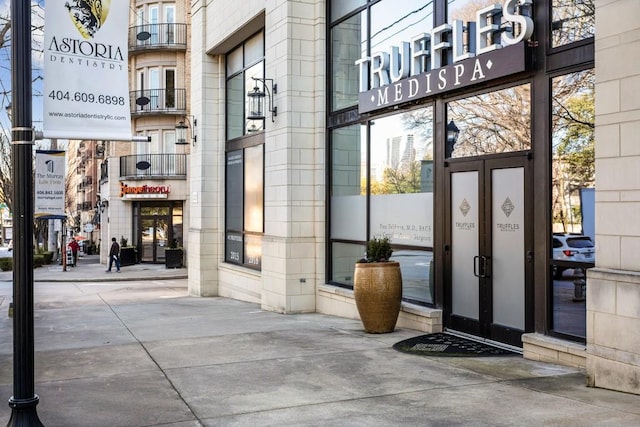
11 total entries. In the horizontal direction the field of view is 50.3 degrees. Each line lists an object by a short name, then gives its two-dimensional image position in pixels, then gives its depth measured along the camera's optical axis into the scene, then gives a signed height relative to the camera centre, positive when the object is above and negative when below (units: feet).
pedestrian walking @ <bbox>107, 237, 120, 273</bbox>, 107.55 -6.49
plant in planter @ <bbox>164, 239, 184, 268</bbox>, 113.91 -7.40
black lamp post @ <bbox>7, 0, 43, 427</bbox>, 16.35 -0.11
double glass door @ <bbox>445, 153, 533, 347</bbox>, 28.58 -1.64
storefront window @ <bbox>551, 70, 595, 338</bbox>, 25.44 +0.55
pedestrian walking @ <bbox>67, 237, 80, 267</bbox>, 123.34 -6.34
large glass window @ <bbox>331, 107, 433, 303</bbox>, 35.12 +1.06
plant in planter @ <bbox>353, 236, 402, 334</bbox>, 33.14 -3.73
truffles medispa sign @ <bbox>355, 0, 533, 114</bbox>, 27.89 +7.26
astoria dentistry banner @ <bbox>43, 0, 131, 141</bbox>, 18.80 +4.03
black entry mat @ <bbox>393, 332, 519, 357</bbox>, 28.50 -5.92
